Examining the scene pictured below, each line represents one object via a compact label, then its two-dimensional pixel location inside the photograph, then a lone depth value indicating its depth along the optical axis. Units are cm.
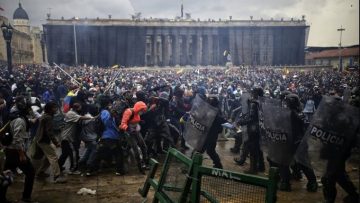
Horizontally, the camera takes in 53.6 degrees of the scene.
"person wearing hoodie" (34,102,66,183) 576
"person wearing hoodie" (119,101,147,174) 666
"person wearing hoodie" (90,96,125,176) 658
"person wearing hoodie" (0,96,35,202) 497
